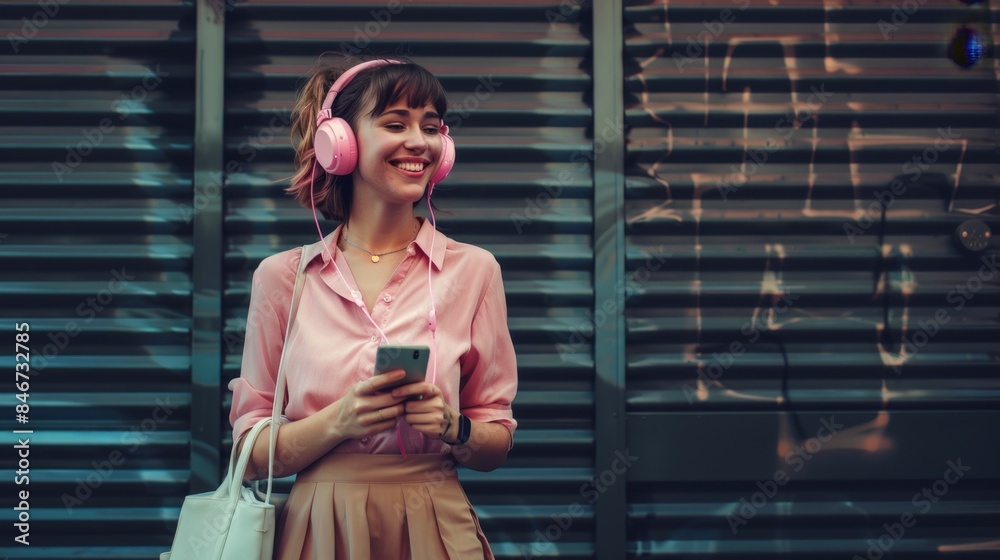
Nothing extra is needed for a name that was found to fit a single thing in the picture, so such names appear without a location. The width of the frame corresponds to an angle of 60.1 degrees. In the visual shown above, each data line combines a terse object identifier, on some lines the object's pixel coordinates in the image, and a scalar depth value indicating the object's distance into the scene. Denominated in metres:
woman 2.19
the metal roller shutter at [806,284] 4.39
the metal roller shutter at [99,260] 4.33
